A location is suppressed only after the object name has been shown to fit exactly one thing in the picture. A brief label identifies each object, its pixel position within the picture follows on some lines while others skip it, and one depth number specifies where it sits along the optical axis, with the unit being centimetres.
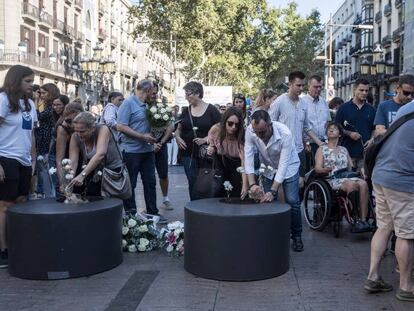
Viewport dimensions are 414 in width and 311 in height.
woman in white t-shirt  530
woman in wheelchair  630
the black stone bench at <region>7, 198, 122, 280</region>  475
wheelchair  636
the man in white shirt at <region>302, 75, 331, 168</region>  778
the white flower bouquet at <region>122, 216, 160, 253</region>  586
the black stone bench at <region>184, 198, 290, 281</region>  464
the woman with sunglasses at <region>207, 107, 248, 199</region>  572
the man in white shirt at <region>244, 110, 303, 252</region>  528
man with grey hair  699
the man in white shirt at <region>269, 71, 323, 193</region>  648
